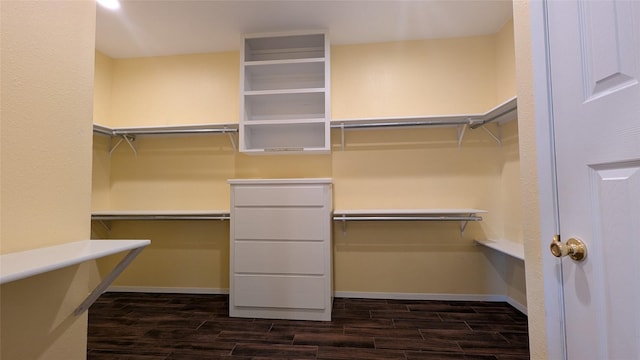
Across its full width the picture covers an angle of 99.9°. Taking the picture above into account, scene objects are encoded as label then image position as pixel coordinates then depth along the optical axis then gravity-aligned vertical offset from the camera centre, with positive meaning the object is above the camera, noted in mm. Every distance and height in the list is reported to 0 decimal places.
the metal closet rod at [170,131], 2588 +595
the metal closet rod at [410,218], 2317 -249
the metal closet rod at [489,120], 2110 +594
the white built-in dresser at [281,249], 2188 -485
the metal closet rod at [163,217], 2512 -233
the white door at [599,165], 593 +54
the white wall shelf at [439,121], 2266 +606
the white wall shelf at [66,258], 721 -203
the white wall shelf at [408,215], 2311 -234
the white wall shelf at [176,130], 2545 +603
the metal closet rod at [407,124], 2369 +596
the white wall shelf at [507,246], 1925 -466
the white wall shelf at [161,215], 2506 -214
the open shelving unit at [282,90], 2486 +950
